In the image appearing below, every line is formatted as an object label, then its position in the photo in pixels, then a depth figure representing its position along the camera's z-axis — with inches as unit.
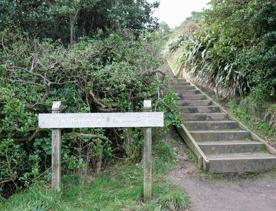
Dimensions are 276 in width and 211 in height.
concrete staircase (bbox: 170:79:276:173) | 201.8
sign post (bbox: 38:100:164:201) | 161.0
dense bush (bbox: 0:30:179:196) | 171.0
